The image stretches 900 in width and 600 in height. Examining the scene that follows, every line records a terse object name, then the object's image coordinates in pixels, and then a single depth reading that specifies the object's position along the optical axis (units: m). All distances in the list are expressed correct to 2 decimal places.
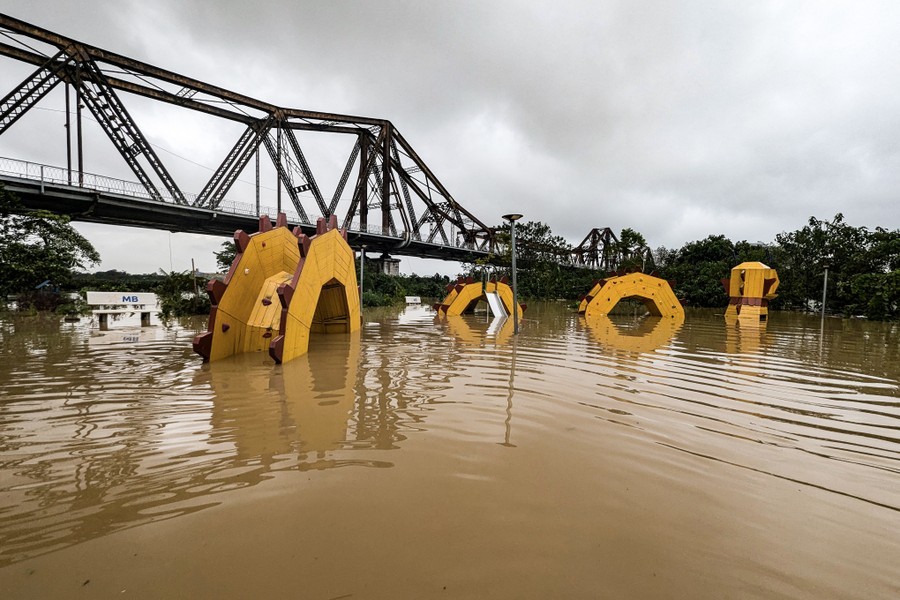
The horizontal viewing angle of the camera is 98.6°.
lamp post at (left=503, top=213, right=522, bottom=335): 8.91
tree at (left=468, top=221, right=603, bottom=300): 38.16
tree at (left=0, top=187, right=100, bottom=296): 15.66
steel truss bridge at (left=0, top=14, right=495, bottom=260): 23.73
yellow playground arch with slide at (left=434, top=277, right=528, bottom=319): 17.25
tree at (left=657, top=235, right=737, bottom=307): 30.09
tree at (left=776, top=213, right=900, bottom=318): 21.88
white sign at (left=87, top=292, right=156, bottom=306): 12.46
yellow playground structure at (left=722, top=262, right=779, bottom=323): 16.08
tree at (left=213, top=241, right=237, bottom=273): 25.86
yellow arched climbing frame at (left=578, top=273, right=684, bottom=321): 16.17
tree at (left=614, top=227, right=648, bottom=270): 33.53
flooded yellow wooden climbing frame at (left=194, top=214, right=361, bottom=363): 5.85
